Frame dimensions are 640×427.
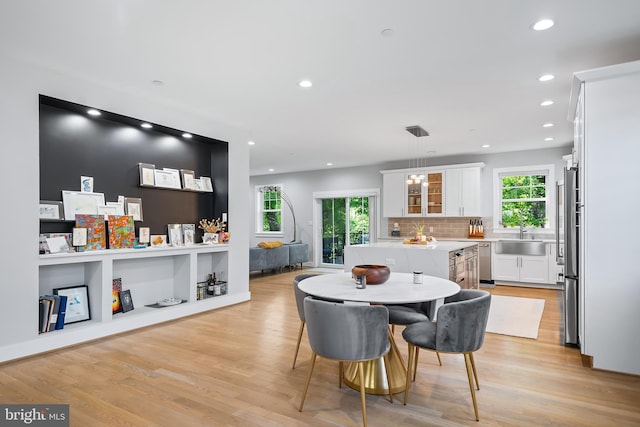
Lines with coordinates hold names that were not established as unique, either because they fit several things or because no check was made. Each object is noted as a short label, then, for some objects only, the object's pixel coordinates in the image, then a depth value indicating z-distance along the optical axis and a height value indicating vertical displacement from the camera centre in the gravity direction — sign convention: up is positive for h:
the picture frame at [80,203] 3.95 +0.10
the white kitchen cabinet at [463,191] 7.71 +0.40
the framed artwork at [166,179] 4.83 +0.42
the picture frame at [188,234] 5.16 -0.30
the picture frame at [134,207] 4.53 +0.06
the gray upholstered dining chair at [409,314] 3.04 -0.85
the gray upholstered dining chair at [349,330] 2.24 -0.71
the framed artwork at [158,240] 4.77 -0.35
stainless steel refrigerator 3.54 -0.37
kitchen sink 6.94 -0.68
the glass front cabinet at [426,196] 8.14 +0.32
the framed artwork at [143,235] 4.59 -0.28
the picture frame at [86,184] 4.13 +0.30
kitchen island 4.86 -0.64
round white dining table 2.47 -0.56
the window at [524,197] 7.38 +0.27
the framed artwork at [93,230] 3.95 -0.20
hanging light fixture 5.72 +1.22
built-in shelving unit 3.63 -0.86
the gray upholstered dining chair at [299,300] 3.06 -0.72
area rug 4.28 -1.36
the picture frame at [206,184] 5.41 +0.39
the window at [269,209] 10.75 +0.06
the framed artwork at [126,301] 4.47 -1.05
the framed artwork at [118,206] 4.36 +0.07
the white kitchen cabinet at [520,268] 6.90 -1.06
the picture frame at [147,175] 4.63 +0.45
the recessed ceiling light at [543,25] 2.70 +1.33
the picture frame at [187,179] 5.13 +0.44
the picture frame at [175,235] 4.96 -0.30
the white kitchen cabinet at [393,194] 8.56 +0.38
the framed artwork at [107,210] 4.21 +0.02
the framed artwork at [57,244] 3.74 -0.32
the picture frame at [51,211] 3.74 +0.01
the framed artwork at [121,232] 4.21 -0.22
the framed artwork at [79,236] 3.87 -0.25
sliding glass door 9.53 -0.34
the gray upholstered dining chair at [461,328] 2.37 -0.73
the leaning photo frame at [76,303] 3.94 -0.95
